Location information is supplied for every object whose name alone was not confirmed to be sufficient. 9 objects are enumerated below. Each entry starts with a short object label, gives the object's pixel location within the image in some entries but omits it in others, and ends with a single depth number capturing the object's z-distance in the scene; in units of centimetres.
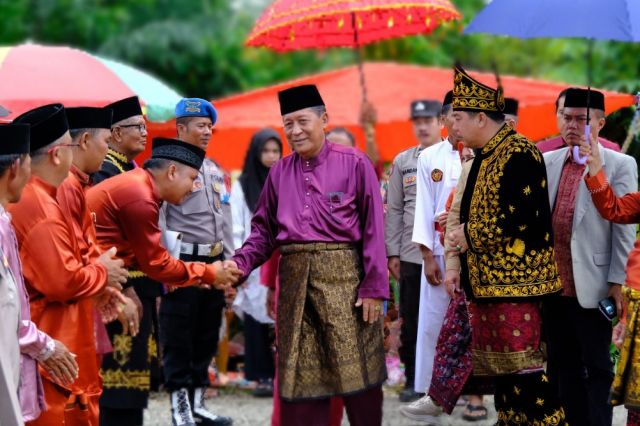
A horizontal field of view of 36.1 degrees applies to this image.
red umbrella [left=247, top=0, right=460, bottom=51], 723
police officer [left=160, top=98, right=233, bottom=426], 682
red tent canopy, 1080
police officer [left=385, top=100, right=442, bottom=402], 747
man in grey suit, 586
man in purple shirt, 564
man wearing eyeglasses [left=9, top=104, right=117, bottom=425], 467
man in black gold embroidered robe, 523
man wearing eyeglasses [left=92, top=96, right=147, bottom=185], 640
